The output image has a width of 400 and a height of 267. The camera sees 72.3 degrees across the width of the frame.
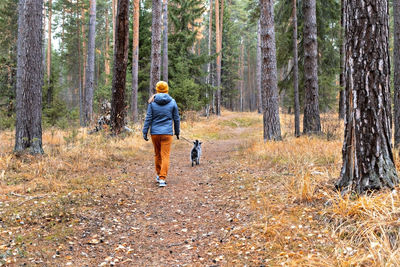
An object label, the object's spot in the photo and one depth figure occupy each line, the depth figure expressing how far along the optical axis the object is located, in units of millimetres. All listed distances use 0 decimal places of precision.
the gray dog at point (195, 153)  8258
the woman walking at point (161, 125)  6203
